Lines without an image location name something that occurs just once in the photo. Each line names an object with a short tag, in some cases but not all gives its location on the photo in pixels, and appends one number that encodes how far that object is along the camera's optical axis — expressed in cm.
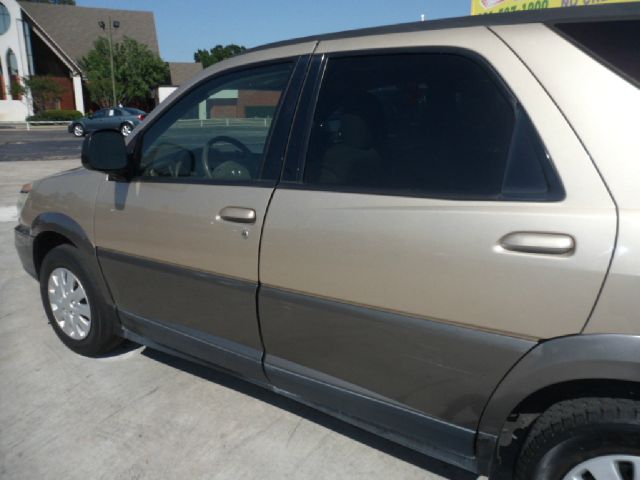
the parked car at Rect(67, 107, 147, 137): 2742
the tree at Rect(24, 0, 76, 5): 7843
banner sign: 849
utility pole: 3800
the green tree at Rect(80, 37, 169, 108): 3916
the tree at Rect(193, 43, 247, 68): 7884
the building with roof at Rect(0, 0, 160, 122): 3806
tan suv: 157
